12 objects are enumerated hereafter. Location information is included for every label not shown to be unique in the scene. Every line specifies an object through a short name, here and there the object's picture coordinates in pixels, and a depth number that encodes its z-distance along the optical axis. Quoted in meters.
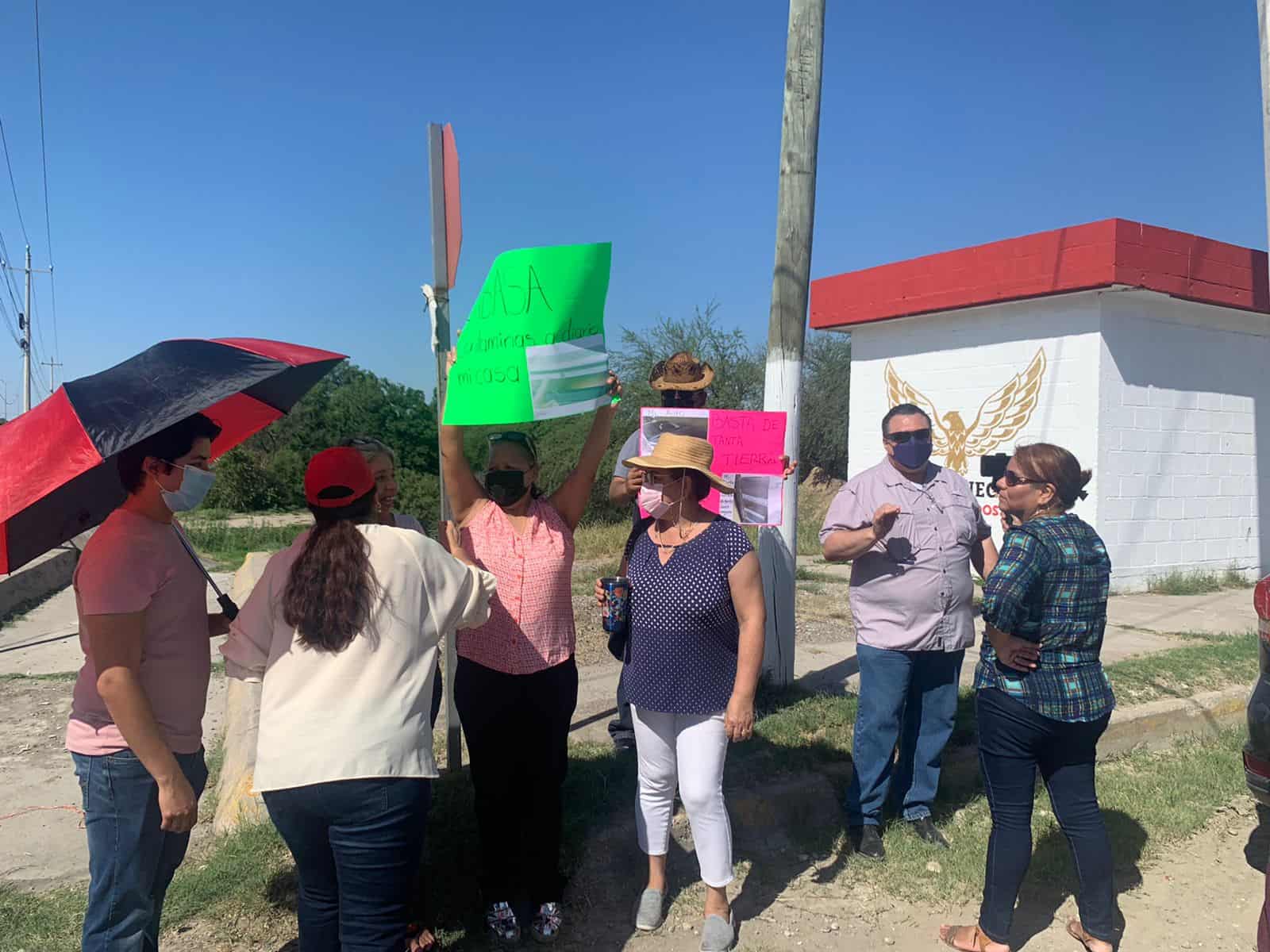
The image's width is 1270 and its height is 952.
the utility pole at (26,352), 38.17
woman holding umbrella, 2.28
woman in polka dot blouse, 3.23
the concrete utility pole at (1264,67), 5.84
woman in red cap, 2.33
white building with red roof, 9.92
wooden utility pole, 5.46
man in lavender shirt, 3.92
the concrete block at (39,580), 10.46
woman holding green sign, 3.27
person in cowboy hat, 4.23
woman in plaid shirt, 3.07
